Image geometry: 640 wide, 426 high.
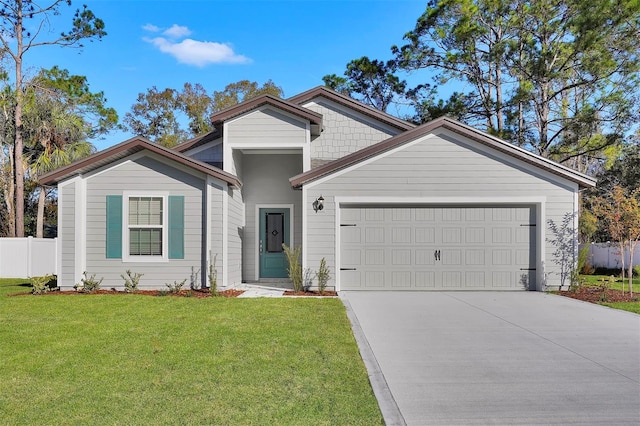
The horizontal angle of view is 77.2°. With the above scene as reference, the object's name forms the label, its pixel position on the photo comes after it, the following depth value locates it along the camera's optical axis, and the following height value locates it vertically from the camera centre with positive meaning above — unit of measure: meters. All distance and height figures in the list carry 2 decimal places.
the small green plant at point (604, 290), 9.16 -1.63
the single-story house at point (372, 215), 10.19 +0.23
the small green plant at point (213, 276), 9.69 -1.30
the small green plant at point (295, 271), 10.02 -1.19
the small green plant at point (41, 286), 9.95 -1.56
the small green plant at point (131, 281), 9.95 -1.44
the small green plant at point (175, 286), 9.84 -1.56
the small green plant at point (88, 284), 9.94 -1.51
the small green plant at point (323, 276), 9.98 -1.30
